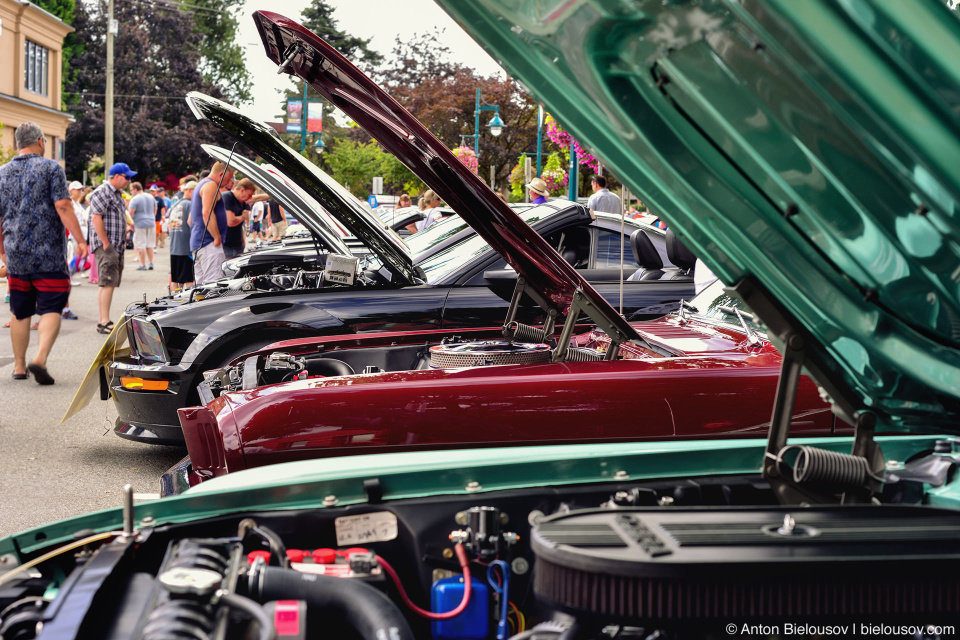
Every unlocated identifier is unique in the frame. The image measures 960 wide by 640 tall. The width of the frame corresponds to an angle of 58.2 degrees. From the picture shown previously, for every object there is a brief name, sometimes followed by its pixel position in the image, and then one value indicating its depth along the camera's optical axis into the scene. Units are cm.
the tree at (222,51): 5866
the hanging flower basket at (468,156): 2171
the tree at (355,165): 3631
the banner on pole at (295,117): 3158
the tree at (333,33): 6359
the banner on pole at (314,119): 3016
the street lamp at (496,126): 2567
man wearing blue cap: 987
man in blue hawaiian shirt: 708
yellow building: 3250
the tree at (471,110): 3734
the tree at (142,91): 4447
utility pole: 2973
